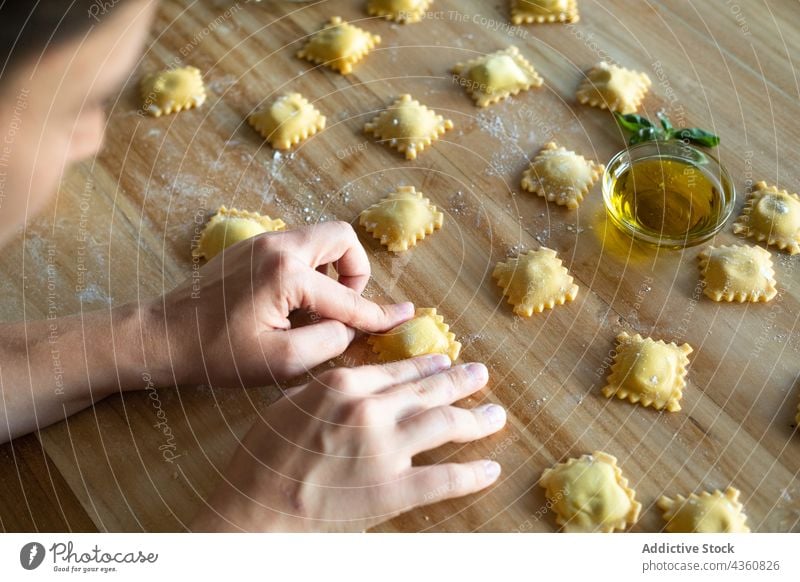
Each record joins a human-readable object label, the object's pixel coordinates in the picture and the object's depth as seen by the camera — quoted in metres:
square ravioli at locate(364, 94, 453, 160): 0.73
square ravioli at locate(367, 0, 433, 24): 0.78
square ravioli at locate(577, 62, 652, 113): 0.73
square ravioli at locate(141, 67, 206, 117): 0.75
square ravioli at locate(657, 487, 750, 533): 0.60
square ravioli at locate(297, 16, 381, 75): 0.76
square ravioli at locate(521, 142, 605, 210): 0.70
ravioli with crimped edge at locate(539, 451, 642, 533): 0.61
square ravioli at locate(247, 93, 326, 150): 0.73
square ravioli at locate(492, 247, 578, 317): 0.67
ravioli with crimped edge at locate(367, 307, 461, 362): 0.65
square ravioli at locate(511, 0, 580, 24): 0.77
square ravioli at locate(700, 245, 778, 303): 0.67
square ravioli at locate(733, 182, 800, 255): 0.68
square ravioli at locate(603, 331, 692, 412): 0.64
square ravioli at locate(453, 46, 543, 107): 0.74
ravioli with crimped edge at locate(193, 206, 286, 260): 0.69
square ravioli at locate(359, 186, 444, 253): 0.69
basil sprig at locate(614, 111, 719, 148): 0.71
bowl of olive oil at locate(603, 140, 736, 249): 0.68
